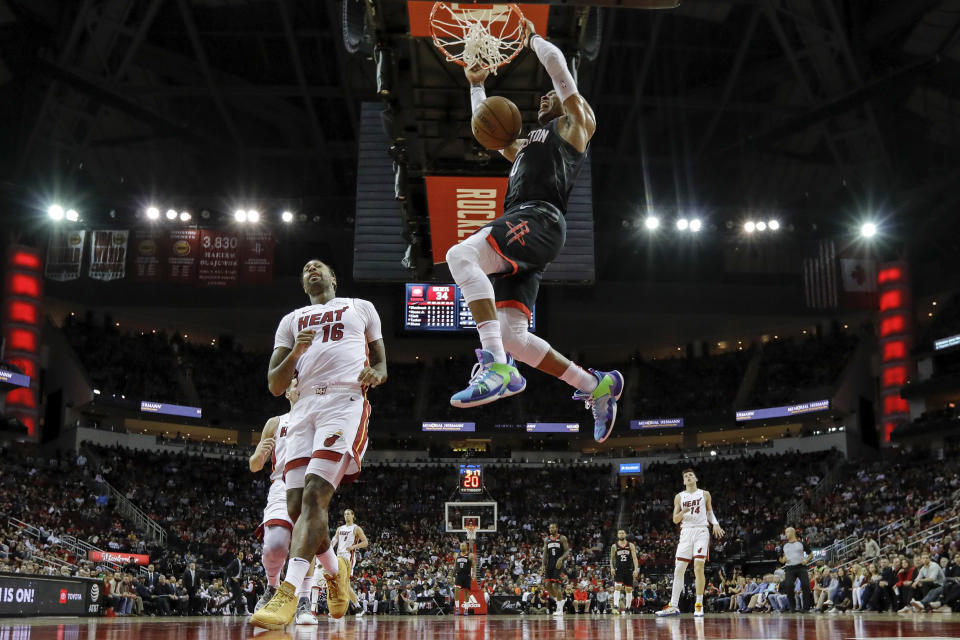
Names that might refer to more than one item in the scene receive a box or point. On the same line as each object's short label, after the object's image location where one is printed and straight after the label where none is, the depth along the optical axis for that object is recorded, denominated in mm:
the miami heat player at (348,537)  16188
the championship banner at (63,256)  31406
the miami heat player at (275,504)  8164
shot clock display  29922
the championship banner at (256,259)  32062
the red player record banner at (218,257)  31859
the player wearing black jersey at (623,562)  17500
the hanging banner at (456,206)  16297
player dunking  5527
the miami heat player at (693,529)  13734
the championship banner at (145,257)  32250
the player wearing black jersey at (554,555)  18469
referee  17031
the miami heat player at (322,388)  6207
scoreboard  30219
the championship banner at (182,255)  32094
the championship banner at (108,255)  31516
